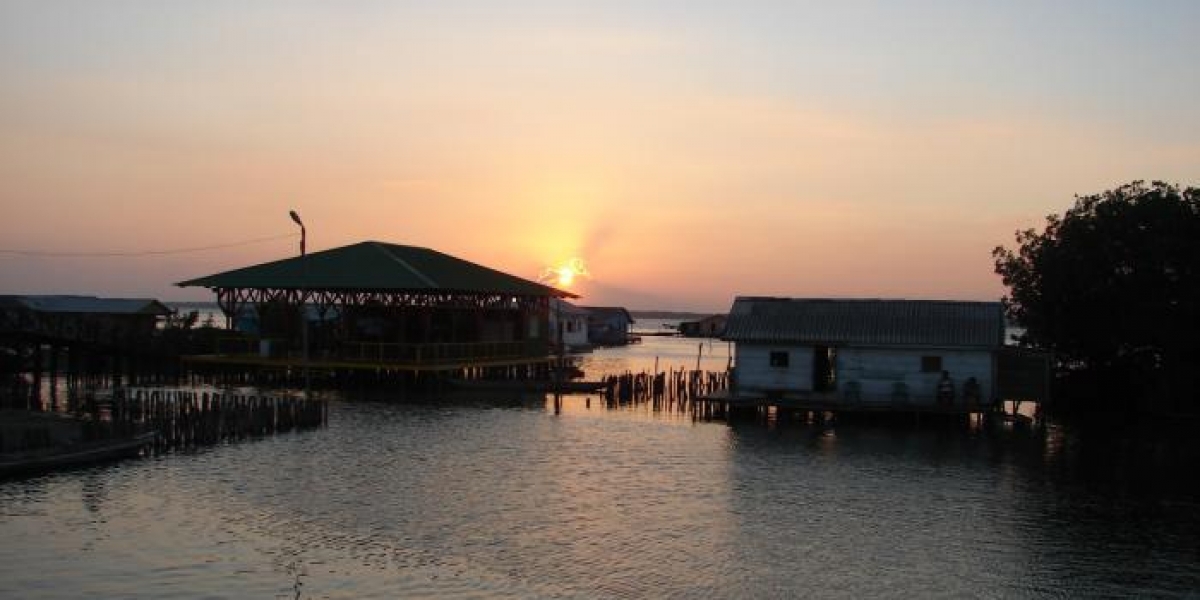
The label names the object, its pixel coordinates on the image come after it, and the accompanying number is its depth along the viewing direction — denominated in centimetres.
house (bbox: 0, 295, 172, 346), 4972
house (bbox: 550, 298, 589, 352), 11106
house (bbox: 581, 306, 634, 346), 13438
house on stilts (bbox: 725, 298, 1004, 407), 4694
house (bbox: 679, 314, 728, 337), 15688
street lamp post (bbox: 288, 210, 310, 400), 5083
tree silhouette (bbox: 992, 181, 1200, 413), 5262
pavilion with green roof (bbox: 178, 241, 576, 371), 6069
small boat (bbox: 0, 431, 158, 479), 3042
